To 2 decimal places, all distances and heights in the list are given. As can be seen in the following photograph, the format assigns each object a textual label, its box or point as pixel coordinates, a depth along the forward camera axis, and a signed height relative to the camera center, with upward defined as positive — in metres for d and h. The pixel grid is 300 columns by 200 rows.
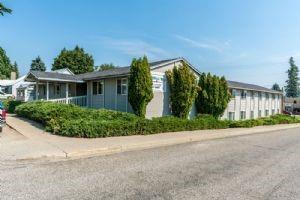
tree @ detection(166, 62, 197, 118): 14.87 +1.02
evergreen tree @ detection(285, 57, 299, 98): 75.84 +8.50
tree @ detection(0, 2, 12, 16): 10.60 +5.06
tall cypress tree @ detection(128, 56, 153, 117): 13.20 +1.12
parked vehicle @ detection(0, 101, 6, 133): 9.06 -0.68
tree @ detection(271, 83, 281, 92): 93.04 +8.00
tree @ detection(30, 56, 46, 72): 64.90 +12.53
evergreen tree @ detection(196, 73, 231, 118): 17.04 +0.64
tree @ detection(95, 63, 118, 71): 55.94 +10.58
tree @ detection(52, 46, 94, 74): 45.74 +9.64
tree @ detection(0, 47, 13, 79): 48.47 +9.29
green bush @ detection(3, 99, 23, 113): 16.37 -0.29
